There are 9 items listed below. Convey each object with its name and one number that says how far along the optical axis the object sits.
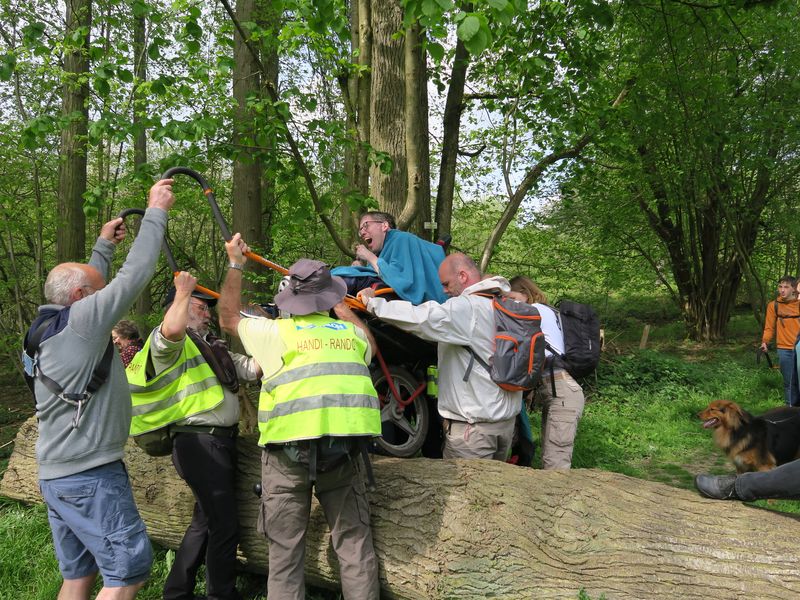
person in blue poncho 4.39
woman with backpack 4.91
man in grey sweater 2.94
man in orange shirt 9.11
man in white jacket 3.78
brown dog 5.86
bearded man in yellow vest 3.62
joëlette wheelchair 4.56
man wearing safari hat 3.07
